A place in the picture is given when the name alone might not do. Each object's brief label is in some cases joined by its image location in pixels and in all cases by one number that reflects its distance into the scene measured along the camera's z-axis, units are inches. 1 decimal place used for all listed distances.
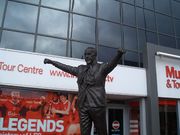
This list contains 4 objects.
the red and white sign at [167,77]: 425.7
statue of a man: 133.8
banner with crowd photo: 312.3
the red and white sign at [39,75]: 313.0
